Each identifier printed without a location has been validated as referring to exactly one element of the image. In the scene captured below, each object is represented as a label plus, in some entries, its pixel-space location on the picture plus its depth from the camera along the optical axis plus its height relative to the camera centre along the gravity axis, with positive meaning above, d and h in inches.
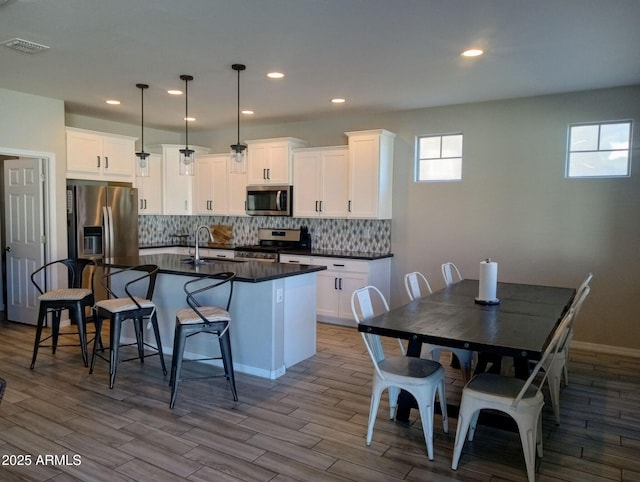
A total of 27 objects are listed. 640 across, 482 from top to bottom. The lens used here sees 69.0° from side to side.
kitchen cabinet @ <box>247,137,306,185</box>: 249.8 +28.3
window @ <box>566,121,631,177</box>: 185.6 +27.3
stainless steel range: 246.2 -18.3
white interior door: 214.4 -11.8
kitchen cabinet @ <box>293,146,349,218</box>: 236.7 +15.9
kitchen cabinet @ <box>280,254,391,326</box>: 219.9 -32.9
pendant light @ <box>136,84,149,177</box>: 178.1 +17.4
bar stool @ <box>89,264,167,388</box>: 145.9 -34.4
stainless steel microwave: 252.1 +6.3
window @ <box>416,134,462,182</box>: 219.5 +27.1
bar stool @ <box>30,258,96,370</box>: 160.6 -33.3
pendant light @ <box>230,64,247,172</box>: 163.9 +20.2
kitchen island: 152.6 -34.3
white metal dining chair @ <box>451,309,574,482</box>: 95.0 -39.1
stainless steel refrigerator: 220.2 -6.5
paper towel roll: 133.3 -19.0
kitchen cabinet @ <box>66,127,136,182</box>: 223.6 +27.0
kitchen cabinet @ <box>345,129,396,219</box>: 223.8 +19.6
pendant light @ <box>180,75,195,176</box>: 167.9 +18.3
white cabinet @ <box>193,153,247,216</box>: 272.5 +13.7
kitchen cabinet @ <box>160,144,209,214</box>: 277.1 +15.5
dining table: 95.7 -25.7
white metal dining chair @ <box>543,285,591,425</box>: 124.2 -43.9
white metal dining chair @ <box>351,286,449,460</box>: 104.8 -37.6
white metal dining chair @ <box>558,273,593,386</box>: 134.1 -39.5
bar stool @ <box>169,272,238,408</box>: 133.0 -34.3
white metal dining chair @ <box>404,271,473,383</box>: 137.9 -41.4
